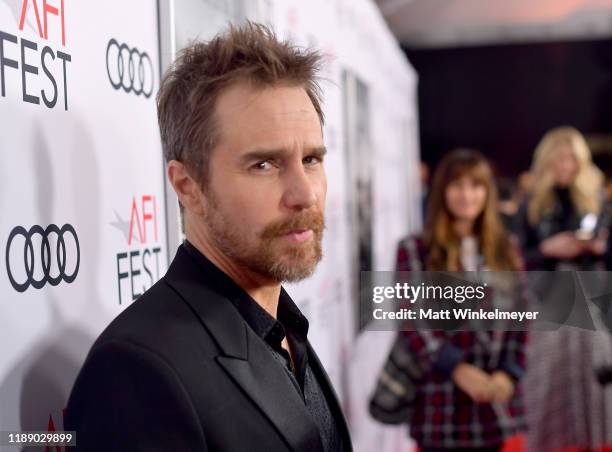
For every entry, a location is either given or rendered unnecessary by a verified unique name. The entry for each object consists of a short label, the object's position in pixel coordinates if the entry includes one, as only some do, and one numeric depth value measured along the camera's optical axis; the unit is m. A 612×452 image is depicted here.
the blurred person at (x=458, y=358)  2.24
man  0.81
